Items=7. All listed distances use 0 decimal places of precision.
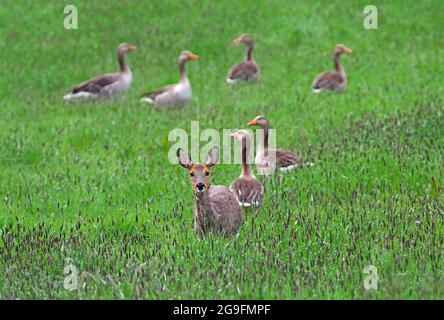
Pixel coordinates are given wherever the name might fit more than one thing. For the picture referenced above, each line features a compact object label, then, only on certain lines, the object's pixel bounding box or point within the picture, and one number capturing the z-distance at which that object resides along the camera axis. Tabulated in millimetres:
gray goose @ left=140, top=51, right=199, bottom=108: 18875
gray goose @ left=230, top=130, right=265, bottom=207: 10727
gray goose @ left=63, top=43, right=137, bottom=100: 20062
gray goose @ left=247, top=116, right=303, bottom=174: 13062
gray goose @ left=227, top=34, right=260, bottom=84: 21703
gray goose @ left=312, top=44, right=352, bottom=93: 19781
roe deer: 9336
